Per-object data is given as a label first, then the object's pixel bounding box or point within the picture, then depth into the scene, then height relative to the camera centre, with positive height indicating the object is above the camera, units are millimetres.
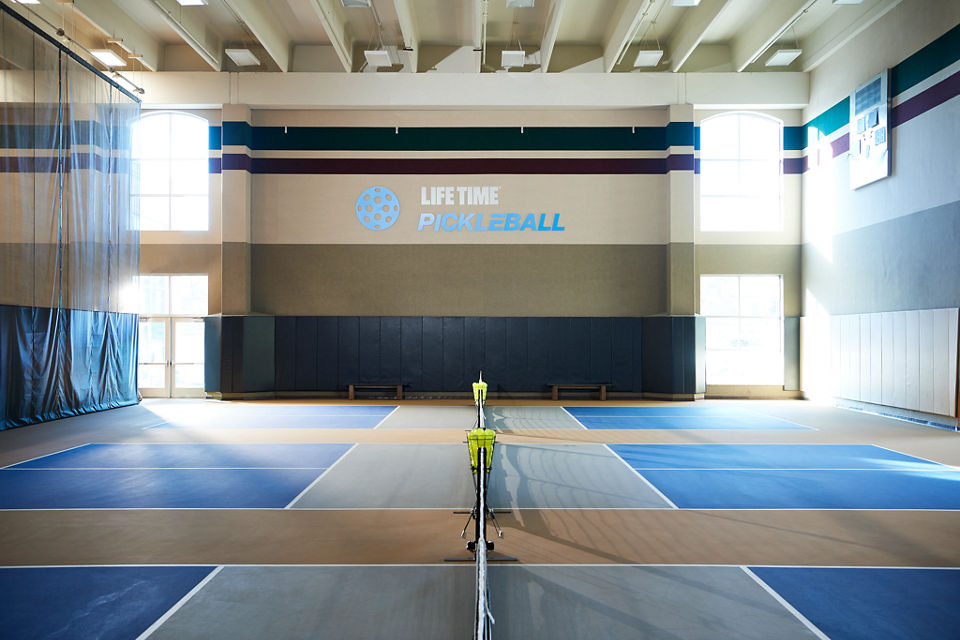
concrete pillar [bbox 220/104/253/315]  16078 +2728
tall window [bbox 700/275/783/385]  16562 -164
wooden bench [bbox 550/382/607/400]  16188 -1698
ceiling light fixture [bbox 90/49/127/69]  13938 +5950
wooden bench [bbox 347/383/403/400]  16206 -1760
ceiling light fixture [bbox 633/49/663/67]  14820 +6315
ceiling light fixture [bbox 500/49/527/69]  14898 +6282
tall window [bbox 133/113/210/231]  16422 +3682
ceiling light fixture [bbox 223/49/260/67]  15109 +6445
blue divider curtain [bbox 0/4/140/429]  11156 +1714
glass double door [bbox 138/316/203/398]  16422 -987
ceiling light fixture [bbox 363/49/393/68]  14469 +6123
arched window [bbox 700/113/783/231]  16578 +3931
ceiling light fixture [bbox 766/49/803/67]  14945 +6370
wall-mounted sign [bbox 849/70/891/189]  12906 +4036
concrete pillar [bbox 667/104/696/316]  16078 +2703
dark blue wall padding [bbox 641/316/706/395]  15883 -840
